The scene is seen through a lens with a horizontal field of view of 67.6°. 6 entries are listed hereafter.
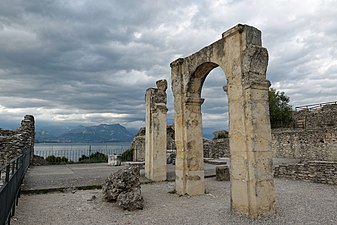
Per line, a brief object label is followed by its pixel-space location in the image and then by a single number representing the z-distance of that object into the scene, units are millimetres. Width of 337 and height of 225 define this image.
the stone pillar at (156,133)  10852
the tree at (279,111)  31130
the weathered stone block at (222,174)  11141
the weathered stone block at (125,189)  6757
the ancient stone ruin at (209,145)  22172
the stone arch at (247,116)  6002
